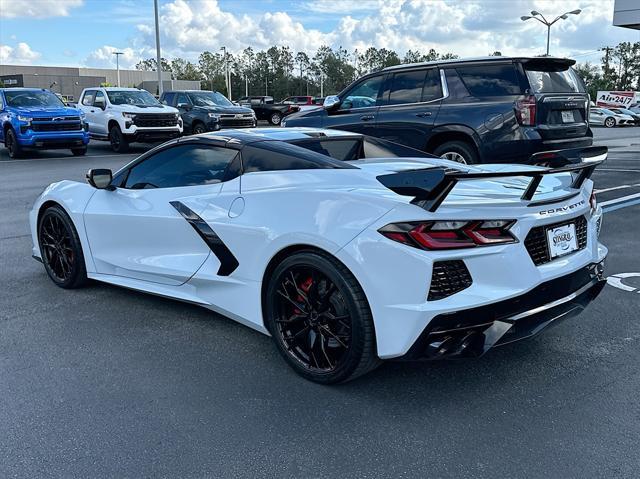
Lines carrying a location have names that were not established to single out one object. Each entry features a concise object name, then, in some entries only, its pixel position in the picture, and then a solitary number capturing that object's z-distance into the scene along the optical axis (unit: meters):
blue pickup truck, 16.69
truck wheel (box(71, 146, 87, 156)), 17.98
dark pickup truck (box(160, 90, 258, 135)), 20.50
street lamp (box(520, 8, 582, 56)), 41.56
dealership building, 96.27
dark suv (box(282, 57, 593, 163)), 8.14
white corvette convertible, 3.03
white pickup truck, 18.56
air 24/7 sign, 53.85
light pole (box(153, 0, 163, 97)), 32.25
